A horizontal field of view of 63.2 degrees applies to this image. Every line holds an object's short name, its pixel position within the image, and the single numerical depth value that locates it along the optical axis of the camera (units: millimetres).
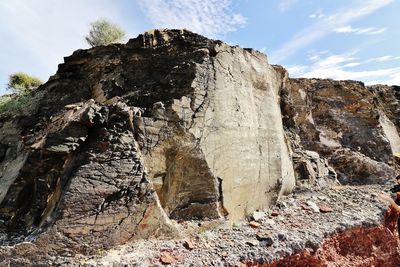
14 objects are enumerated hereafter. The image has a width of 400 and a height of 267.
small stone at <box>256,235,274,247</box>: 4270
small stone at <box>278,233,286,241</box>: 4427
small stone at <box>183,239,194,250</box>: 3862
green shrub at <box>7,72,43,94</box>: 9714
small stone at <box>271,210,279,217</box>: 5246
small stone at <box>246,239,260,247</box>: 4193
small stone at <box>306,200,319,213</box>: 5585
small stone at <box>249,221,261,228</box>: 4711
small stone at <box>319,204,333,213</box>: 5608
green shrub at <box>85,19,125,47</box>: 9312
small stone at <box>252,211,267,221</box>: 4957
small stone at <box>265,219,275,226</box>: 4895
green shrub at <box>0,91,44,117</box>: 5910
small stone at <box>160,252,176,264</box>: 3543
